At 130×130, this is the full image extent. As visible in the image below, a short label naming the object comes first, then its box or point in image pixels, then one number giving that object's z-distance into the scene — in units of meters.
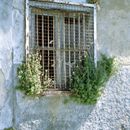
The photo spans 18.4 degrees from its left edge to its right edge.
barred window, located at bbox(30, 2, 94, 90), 6.42
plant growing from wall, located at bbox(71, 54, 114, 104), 6.41
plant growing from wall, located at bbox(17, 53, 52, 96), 6.09
